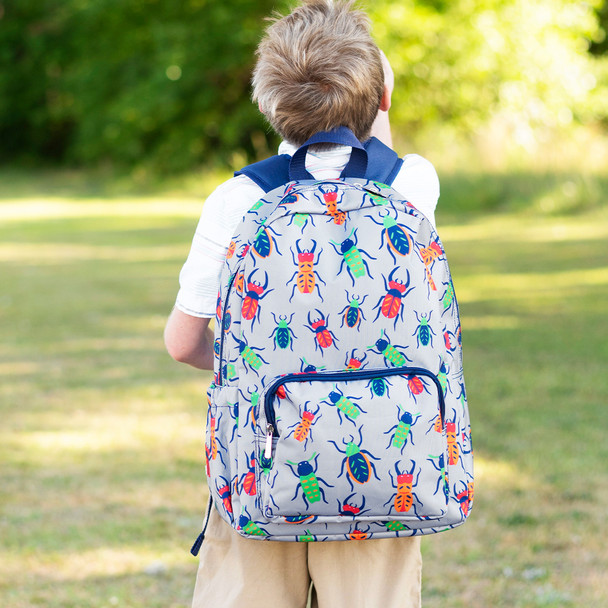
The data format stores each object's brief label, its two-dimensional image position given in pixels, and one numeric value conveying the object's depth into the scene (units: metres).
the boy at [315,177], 2.82
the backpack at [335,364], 2.76
